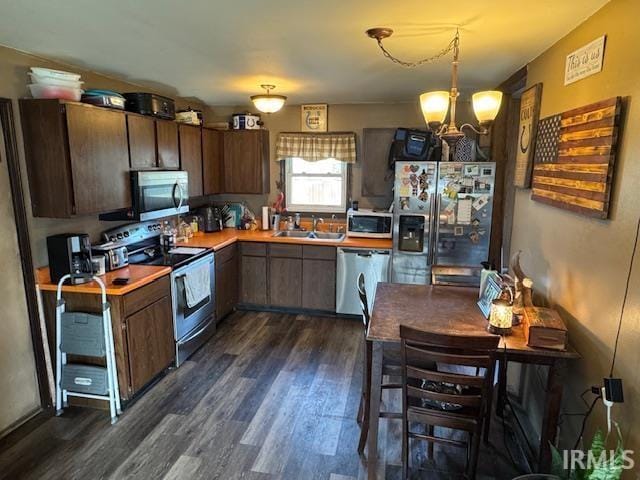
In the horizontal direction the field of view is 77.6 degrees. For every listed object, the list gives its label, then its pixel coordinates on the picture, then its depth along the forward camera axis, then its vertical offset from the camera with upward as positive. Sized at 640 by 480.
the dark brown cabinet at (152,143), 3.12 +0.22
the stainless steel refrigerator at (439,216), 3.87 -0.44
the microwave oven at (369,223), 4.36 -0.58
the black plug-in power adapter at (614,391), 1.50 -0.82
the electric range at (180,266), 3.30 -0.84
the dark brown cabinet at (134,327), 2.68 -1.11
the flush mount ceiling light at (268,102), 3.46 +0.59
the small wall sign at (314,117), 4.70 +0.62
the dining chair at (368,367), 2.32 -1.14
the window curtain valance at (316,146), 4.65 +0.28
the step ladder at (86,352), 2.64 -1.22
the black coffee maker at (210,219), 4.68 -0.58
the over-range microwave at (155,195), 3.14 -0.22
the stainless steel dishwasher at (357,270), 4.18 -1.05
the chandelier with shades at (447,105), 2.05 +0.34
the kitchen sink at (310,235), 4.68 -0.77
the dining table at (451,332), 1.91 -0.83
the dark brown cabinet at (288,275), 4.34 -1.16
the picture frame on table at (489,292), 2.21 -0.69
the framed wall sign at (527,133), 2.60 +0.26
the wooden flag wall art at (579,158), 1.71 +0.07
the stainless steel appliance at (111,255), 3.00 -0.65
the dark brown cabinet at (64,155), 2.51 +0.09
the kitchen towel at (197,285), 3.37 -1.01
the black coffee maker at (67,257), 2.67 -0.59
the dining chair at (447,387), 1.74 -1.03
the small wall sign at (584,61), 1.85 +0.54
